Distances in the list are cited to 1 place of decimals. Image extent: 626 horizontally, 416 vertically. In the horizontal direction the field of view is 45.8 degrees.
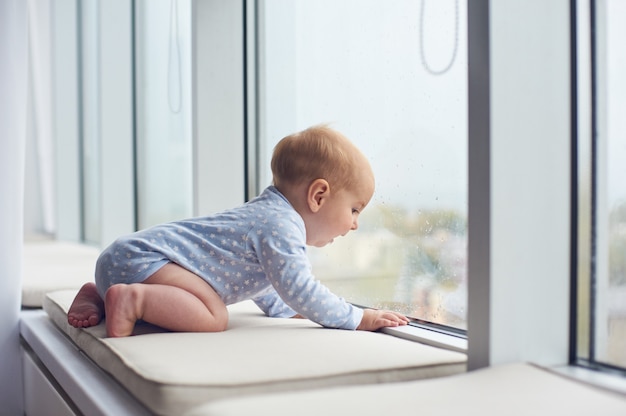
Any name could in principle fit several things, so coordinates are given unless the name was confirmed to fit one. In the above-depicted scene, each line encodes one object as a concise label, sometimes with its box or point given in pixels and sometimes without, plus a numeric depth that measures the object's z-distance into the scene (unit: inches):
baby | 46.5
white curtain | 63.4
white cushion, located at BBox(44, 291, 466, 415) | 33.4
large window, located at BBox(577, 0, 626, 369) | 38.1
